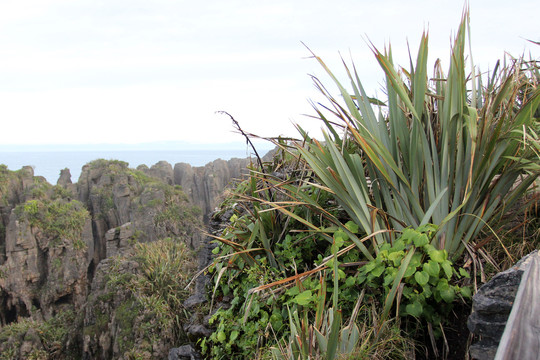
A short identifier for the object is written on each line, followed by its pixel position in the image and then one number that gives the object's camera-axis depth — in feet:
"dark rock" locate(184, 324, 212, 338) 13.56
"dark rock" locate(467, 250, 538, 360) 6.66
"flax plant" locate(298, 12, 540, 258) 9.57
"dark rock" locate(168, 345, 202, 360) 13.50
